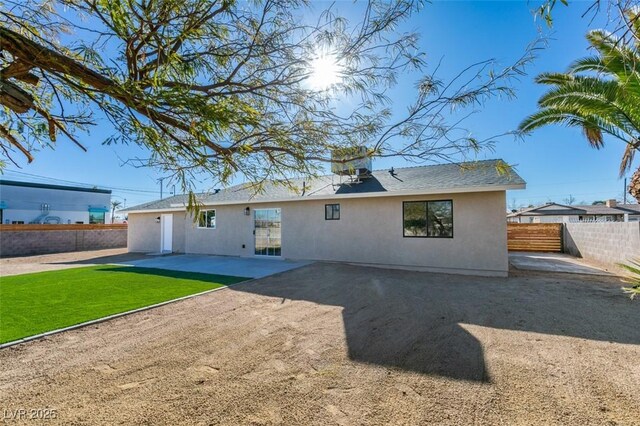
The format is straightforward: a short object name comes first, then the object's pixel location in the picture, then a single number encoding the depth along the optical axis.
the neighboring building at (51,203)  24.69
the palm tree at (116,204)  45.16
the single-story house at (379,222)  9.16
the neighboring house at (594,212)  19.50
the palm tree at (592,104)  6.03
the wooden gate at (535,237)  15.63
